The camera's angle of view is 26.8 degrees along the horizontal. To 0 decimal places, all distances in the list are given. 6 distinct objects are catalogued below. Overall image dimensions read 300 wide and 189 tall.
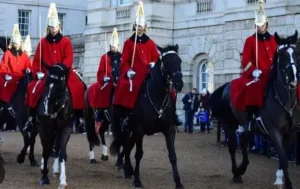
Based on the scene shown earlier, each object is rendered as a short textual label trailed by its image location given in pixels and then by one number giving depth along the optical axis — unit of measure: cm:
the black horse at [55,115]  1108
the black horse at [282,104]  1023
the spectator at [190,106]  2695
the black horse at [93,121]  1489
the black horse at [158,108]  1088
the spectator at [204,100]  2714
